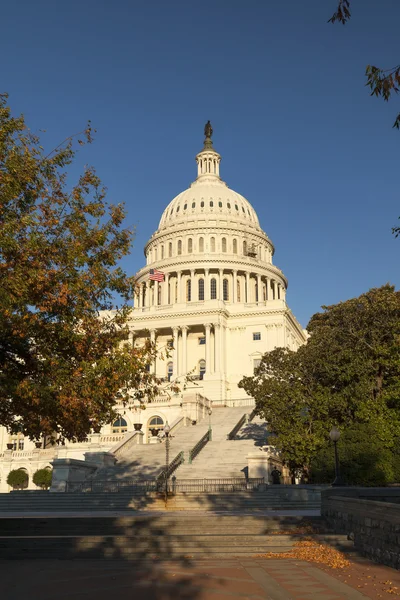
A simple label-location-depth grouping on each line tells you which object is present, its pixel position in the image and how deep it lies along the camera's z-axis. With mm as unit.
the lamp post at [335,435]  25492
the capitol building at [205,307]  58781
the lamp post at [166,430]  33447
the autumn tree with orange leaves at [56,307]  15094
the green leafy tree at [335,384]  36219
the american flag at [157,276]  75638
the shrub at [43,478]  47781
